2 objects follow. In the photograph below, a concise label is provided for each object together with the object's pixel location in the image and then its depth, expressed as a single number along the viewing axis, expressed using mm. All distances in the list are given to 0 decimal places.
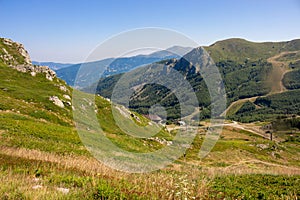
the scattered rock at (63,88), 67938
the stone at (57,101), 54481
